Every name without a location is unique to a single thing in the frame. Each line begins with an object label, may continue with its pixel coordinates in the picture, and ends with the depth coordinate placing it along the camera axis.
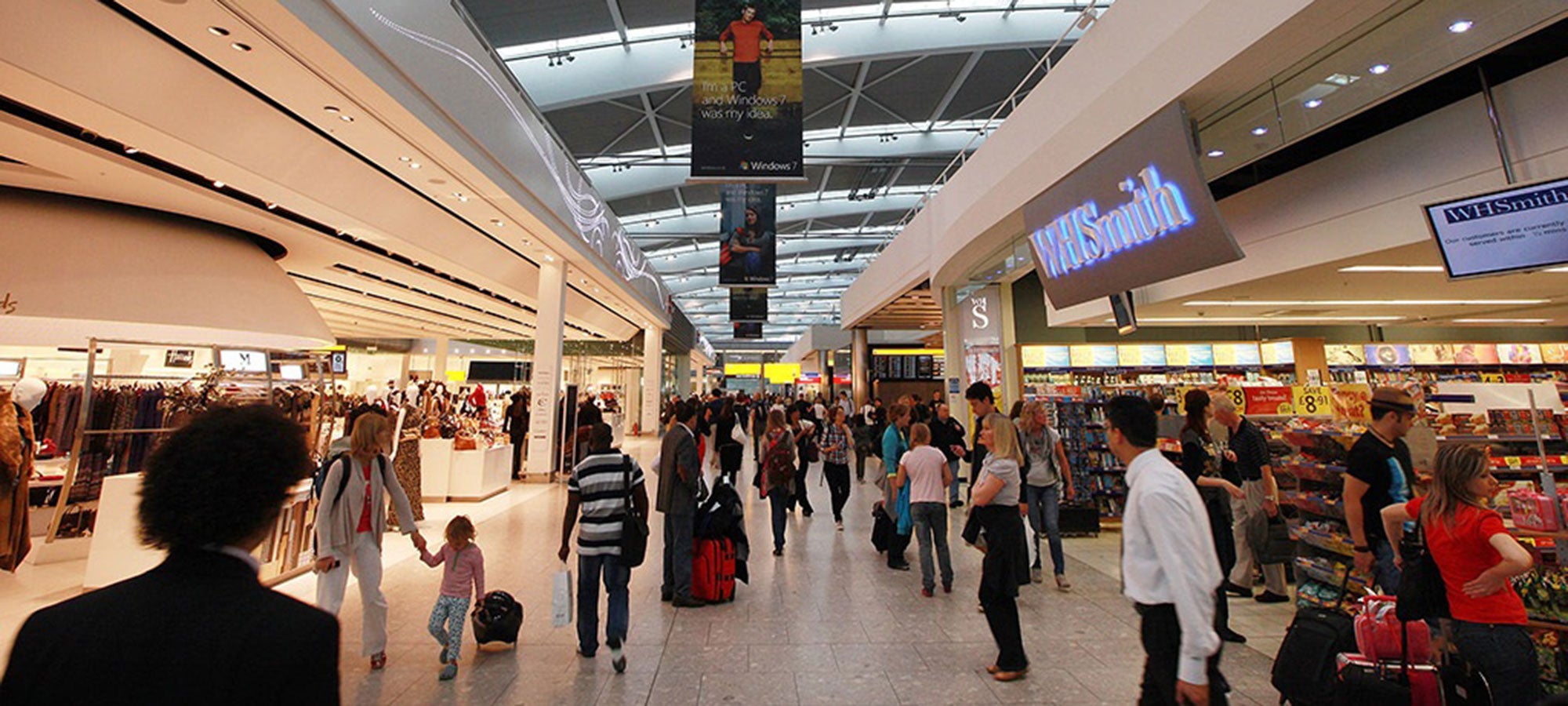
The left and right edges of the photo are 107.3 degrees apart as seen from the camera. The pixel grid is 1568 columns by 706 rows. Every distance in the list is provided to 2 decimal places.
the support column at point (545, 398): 10.39
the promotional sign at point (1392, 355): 9.80
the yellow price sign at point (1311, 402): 5.73
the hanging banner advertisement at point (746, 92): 6.46
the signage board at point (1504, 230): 3.21
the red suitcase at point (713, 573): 4.50
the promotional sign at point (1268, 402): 5.75
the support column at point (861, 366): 17.25
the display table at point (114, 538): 4.77
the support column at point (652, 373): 20.33
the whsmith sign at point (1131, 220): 3.76
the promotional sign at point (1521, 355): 9.63
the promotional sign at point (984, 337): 9.47
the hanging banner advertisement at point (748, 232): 11.79
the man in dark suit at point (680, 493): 4.39
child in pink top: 3.34
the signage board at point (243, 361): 5.68
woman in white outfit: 3.29
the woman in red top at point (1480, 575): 2.22
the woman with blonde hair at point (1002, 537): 3.27
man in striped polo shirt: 3.49
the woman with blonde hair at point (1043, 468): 5.00
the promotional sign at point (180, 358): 6.44
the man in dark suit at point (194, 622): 0.83
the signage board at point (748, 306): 16.92
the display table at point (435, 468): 8.73
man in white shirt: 1.86
